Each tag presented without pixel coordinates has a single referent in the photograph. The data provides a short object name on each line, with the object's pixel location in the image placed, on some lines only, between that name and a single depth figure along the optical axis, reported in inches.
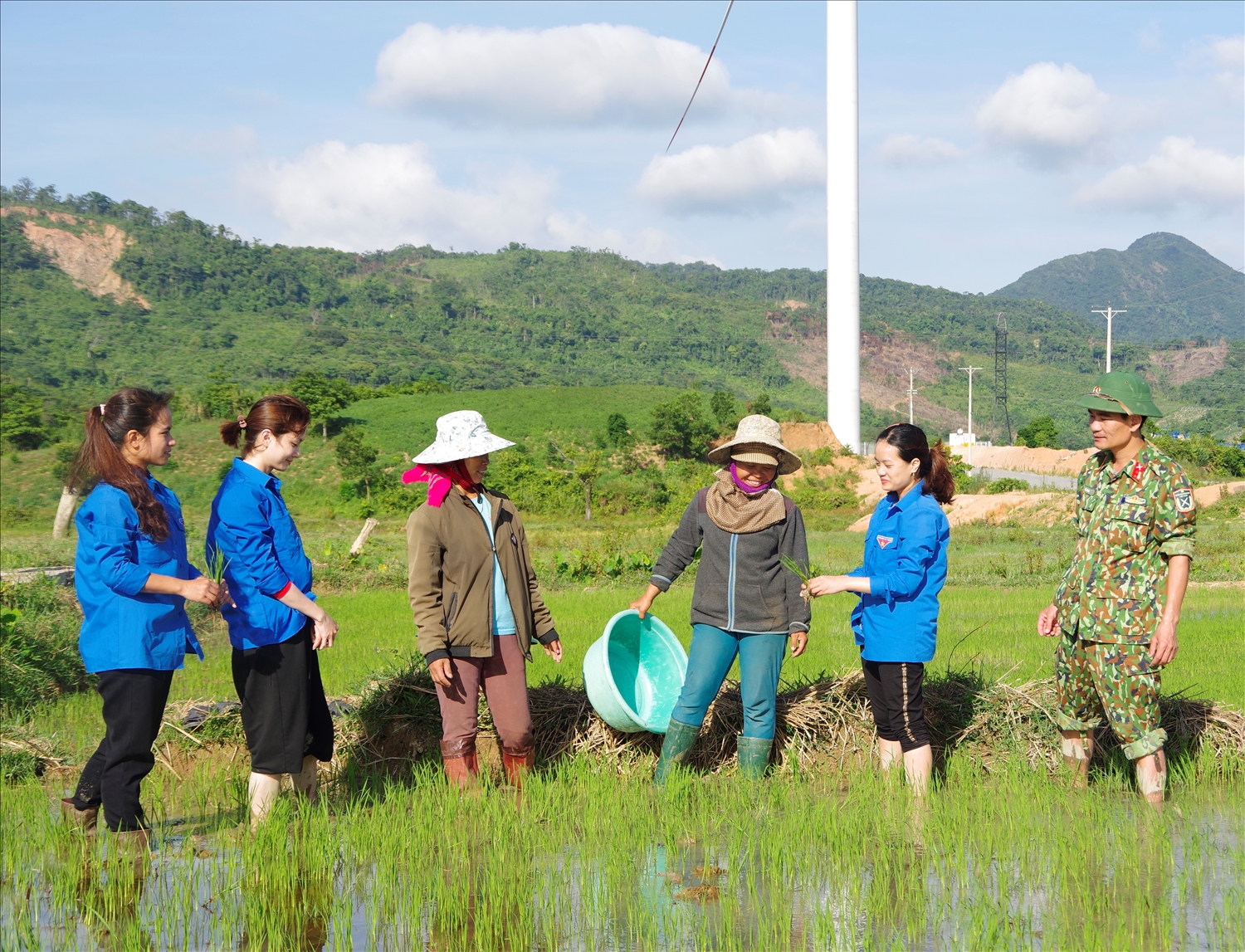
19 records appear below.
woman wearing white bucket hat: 180.1
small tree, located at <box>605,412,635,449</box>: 1909.4
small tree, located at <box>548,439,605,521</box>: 1585.9
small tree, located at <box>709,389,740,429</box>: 1957.4
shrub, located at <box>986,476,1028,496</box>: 1456.7
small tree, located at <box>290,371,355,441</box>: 2042.3
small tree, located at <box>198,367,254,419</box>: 2149.4
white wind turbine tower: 1573.6
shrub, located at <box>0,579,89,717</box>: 291.4
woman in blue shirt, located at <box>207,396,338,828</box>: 163.8
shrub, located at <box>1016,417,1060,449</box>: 2354.8
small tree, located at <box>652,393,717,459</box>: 1876.2
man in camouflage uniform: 168.1
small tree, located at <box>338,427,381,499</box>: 1684.3
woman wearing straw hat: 187.6
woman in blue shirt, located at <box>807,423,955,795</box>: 179.9
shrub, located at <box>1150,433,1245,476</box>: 1593.3
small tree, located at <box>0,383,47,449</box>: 2004.2
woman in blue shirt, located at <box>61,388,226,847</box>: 153.3
